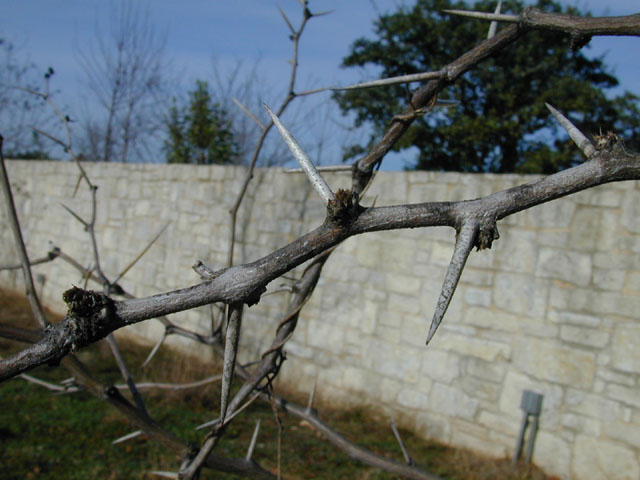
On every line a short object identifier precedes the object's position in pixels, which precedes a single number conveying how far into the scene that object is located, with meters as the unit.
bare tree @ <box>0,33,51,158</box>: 10.86
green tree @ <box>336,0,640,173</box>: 9.28
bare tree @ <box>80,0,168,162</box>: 10.73
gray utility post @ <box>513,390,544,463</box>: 3.54
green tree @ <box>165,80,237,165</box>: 8.11
